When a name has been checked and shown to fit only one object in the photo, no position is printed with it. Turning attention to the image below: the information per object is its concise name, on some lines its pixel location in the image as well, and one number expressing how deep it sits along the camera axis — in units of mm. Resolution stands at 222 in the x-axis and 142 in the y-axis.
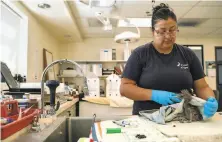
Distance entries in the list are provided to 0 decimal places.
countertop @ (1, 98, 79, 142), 688
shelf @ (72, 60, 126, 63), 4775
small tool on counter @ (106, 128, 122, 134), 715
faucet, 1124
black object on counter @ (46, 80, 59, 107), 1134
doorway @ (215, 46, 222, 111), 5055
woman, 1104
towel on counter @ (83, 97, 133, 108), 2357
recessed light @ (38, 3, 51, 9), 2615
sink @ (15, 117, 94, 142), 982
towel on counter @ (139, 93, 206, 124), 854
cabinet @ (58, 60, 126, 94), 4672
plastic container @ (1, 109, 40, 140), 648
